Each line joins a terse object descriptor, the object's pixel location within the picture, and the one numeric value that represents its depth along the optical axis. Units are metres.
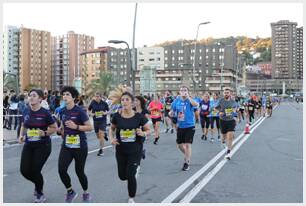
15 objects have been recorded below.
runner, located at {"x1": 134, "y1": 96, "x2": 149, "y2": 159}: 8.85
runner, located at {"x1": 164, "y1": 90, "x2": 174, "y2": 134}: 20.86
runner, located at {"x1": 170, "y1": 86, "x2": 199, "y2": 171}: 9.93
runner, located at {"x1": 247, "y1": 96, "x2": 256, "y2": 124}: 27.61
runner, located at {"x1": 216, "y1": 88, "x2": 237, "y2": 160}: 11.76
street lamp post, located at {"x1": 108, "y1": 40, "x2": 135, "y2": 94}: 23.83
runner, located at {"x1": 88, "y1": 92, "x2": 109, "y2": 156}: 12.70
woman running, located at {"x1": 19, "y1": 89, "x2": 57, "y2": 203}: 6.65
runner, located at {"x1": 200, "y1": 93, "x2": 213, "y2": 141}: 16.86
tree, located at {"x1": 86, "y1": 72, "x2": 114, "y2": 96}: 107.69
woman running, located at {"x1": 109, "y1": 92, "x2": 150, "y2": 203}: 6.48
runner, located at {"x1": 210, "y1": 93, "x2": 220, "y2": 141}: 16.57
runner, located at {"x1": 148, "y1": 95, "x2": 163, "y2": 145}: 16.20
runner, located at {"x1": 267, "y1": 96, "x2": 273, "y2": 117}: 36.52
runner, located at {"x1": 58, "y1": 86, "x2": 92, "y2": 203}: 6.63
